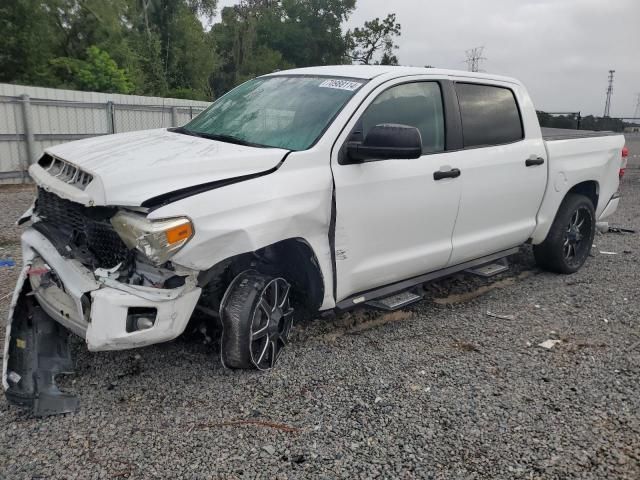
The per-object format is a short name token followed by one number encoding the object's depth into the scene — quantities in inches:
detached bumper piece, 113.6
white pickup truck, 110.7
